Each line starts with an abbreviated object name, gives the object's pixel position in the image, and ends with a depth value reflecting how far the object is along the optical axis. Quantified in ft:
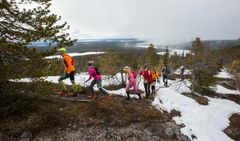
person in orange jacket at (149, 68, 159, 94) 29.05
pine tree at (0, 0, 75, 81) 16.06
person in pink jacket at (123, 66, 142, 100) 24.58
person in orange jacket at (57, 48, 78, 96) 21.21
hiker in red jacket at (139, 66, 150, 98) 27.94
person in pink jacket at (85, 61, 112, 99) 22.20
